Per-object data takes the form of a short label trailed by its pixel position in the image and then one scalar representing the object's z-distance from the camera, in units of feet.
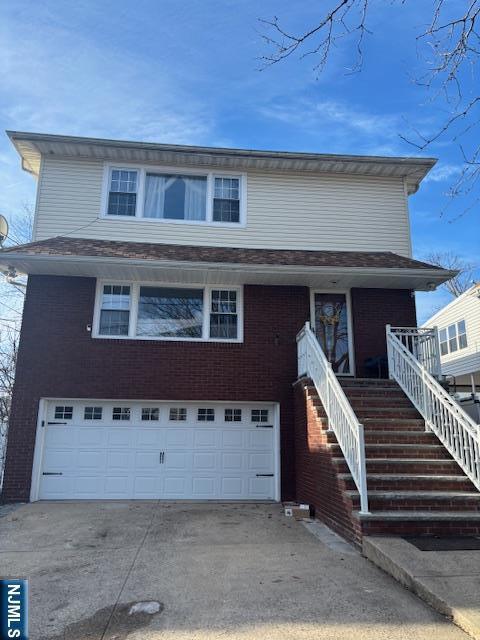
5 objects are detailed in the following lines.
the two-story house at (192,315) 31.45
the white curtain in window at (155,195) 36.76
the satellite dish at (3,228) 33.60
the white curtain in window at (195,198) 37.09
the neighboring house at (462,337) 63.21
